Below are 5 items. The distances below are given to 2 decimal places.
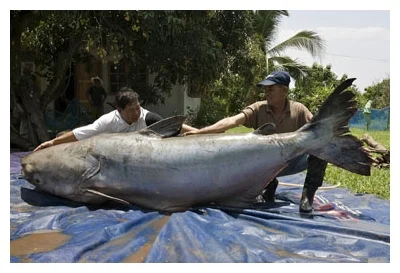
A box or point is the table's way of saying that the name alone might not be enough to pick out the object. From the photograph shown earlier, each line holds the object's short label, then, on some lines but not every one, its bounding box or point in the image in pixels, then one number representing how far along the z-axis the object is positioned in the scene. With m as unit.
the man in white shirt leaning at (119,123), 4.72
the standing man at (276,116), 4.65
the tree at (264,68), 18.58
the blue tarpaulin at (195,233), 3.05
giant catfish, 4.02
